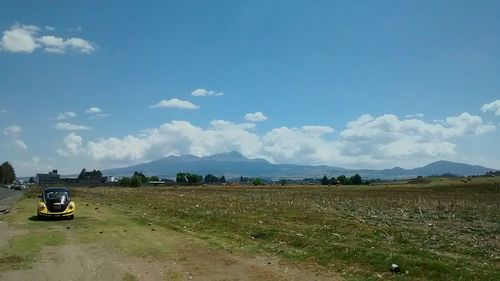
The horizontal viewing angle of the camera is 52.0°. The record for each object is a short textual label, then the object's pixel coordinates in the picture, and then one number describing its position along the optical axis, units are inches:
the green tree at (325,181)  7436.0
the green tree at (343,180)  7464.1
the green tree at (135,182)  7301.2
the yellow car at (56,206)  1251.8
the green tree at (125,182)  7432.1
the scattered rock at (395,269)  550.4
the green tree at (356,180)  7209.6
